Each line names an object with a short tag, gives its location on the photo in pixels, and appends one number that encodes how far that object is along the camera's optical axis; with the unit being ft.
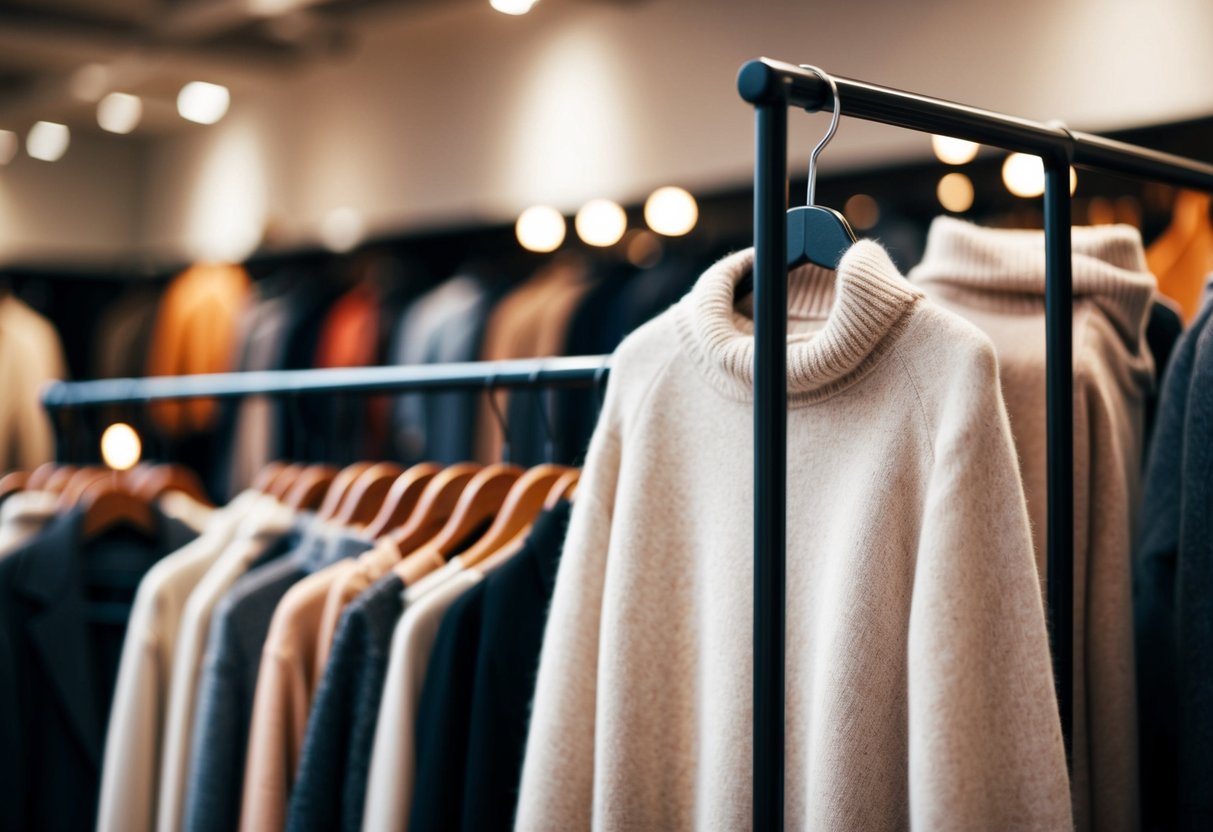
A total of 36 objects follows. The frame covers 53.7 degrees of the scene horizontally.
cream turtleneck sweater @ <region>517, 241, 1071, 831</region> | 3.31
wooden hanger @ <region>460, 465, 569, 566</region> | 5.09
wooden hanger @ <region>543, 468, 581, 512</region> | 4.93
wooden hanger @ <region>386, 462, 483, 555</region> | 5.46
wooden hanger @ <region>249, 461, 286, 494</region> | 7.31
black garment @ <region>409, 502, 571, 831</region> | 4.38
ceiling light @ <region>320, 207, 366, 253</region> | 15.62
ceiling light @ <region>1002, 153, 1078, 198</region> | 9.96
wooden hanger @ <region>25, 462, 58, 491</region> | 8.50
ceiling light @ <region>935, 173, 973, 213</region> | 10.34
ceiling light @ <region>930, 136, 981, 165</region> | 10.06
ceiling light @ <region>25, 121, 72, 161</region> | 19.79
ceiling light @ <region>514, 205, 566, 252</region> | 13.46
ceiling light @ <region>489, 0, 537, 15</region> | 11.24
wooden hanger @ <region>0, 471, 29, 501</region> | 8.11
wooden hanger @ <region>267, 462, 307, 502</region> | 7.16
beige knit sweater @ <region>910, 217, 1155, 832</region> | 4.21
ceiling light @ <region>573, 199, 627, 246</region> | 12.89
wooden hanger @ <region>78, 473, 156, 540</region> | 6.93
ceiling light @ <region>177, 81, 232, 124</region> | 17.14
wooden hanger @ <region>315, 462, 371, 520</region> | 6.31
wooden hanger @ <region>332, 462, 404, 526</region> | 6.09
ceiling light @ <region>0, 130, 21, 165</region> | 19.74
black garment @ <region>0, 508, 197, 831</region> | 5.95
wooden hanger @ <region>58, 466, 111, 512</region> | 7.70
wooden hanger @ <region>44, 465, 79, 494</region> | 8.27
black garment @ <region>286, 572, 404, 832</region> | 4.58
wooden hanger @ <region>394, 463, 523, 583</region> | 5.25
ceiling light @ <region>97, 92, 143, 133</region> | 17.85
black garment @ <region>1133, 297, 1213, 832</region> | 4.29
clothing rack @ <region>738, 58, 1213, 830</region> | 3.07
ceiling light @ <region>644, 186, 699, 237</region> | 12.34
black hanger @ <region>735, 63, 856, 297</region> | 3.70
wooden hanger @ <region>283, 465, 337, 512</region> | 6.71
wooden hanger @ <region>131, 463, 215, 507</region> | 7.56
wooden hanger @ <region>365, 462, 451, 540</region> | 5.74
